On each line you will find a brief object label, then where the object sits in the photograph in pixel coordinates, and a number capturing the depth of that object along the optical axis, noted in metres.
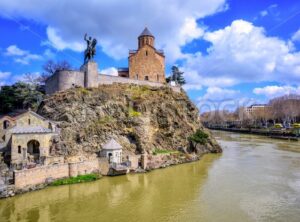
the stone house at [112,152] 29.20
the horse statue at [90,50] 36.70
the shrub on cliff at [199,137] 39.84
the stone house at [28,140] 25.81
